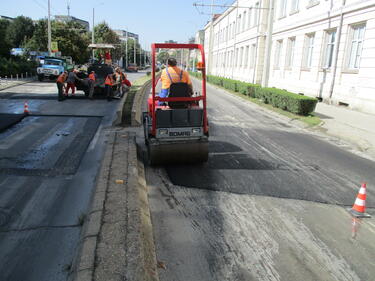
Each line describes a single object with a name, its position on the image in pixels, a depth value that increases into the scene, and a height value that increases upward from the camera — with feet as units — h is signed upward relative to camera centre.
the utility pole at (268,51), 64.29 +3.71
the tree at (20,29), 230.48 +20.18
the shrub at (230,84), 92.73 -4.65
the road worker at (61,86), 53.78 -4.04
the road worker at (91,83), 58.24 -3.65
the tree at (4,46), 117.97 +4.12
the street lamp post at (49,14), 114.14 +15.37
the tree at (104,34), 241.49 +20.43
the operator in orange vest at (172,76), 21.88 -0.66
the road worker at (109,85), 57.60 -3.78
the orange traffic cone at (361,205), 16.48 -6.41
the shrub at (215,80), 116.52 -4.70
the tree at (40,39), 162.55 +9.99
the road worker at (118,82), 62.28 -3.44
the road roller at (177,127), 21.50 -3.90
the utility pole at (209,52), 219.49 +9.64
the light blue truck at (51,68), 93.61 -2.11
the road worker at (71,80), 58.03 -3.27
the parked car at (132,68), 241.96 -3.09
